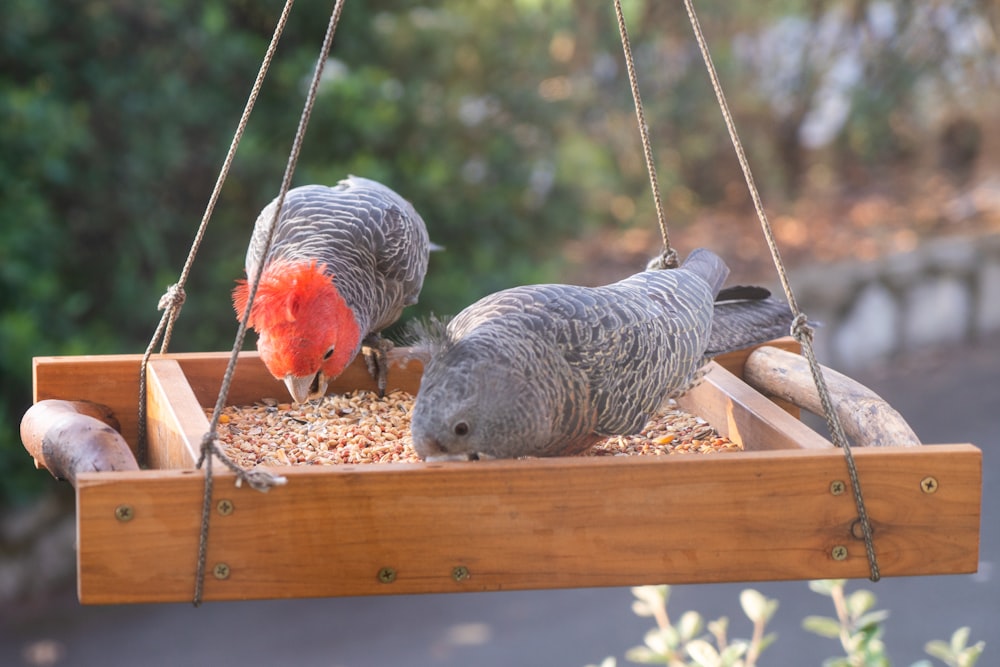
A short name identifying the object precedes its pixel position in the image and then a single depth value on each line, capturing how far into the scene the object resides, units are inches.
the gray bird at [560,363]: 70.8
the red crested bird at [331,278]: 76.6
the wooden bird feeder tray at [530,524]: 67.8
